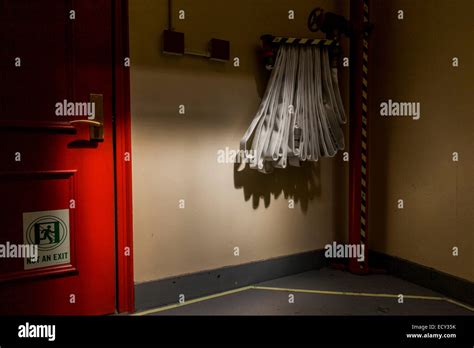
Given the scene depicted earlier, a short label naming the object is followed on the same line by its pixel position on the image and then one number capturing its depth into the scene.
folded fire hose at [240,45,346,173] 2.29
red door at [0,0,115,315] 1.69
